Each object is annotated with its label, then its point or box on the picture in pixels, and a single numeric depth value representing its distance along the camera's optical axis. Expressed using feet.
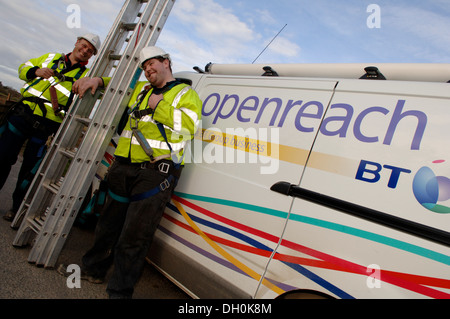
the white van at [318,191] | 5.15
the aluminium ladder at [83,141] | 8.74
